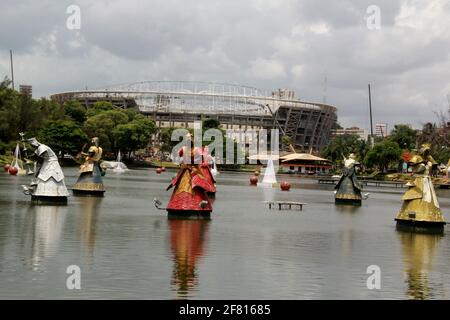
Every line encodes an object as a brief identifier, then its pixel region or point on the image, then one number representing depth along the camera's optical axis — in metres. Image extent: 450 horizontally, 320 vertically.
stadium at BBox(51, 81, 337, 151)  187.12
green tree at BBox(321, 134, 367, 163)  141.79
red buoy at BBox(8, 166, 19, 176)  69.06
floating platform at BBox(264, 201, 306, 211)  39.24
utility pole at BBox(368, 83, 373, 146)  158.00
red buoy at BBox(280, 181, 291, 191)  63.44
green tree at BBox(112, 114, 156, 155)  129.75
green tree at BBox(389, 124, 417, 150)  136.38
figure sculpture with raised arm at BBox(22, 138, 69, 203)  33.19
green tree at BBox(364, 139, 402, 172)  118.44
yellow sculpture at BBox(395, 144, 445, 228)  27.80
